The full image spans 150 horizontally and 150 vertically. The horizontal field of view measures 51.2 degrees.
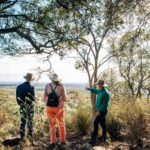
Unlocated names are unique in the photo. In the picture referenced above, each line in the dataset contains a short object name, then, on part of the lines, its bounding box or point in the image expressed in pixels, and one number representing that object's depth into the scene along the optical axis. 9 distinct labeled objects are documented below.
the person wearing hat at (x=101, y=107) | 4.71
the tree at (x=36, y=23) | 6.37
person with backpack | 4.52
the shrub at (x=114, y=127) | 5.11
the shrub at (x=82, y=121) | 5.53
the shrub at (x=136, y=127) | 4.40
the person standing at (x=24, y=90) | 4.64
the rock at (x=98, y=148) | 4.13
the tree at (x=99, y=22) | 6.54
